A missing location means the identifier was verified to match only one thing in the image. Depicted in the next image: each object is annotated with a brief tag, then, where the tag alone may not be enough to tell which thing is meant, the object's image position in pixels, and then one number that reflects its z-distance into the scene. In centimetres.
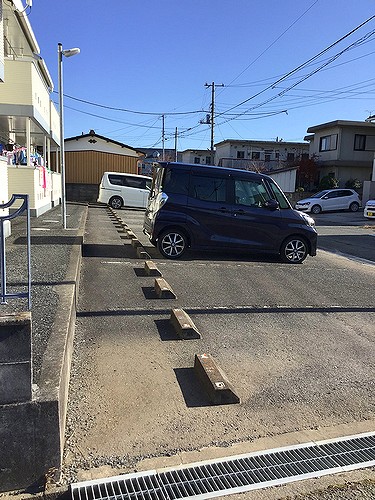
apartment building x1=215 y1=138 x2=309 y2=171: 5059
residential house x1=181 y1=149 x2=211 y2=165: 6347
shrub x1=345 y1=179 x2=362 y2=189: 3228
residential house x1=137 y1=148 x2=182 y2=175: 6315
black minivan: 866
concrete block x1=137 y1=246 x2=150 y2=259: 876
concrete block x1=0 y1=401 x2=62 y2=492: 245
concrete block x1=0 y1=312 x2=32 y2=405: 245
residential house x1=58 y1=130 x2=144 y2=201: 3116
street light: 1138
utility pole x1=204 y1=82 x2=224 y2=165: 3892
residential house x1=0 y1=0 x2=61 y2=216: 1287
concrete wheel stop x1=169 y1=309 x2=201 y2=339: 458
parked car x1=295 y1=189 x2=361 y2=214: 2809
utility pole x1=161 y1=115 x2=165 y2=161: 6336
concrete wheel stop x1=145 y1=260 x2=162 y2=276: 725
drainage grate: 243
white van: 2352
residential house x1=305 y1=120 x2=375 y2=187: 3288
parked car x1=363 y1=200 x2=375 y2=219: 2258
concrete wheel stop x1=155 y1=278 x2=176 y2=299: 597
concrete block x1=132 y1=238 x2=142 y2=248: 969
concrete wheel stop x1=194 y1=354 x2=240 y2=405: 335
